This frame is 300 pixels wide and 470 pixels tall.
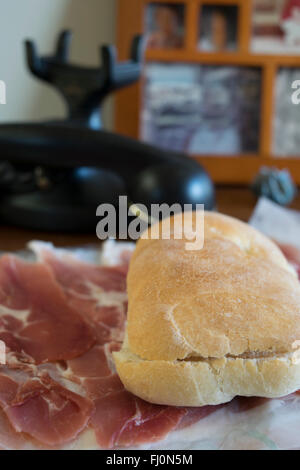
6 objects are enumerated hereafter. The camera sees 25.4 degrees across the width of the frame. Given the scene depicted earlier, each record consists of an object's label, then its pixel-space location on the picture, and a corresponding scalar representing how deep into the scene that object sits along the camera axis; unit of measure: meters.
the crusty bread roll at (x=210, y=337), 0.60
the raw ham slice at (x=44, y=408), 0.60
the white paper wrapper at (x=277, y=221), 1.24
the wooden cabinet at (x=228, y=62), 1.64
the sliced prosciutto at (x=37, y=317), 0.76
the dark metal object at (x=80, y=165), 1.14
